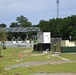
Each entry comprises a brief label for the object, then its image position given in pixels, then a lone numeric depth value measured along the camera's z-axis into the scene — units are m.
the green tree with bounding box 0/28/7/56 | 62.91
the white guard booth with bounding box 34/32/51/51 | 51.62
